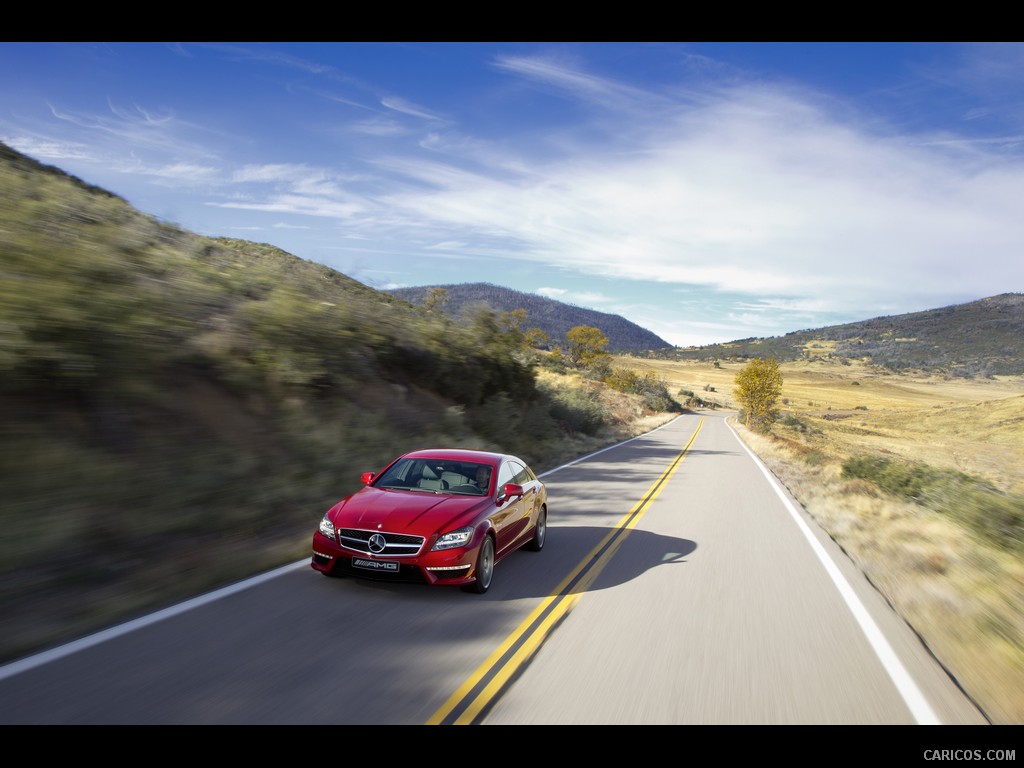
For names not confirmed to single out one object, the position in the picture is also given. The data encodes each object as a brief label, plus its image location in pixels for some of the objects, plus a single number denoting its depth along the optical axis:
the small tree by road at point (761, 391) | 54.34
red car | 6.29
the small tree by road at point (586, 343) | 81.88
